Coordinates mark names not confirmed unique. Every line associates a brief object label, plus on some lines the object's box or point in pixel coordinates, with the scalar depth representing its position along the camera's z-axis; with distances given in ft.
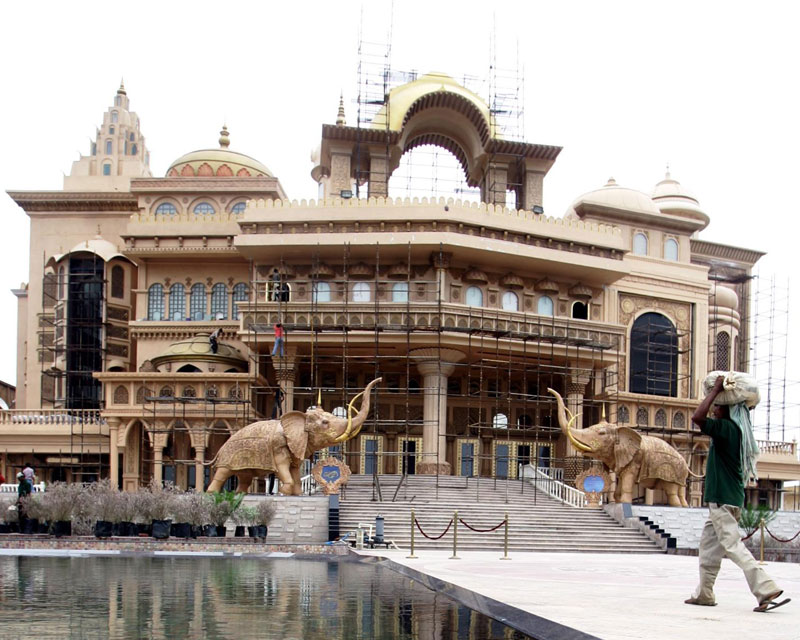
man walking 34.12
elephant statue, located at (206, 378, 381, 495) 96.53
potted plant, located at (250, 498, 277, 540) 84.64
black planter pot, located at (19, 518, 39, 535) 79.92
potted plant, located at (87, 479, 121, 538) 78.95
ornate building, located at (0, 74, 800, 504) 124.47
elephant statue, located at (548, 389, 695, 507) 101.81
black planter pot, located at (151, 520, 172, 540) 77.87
